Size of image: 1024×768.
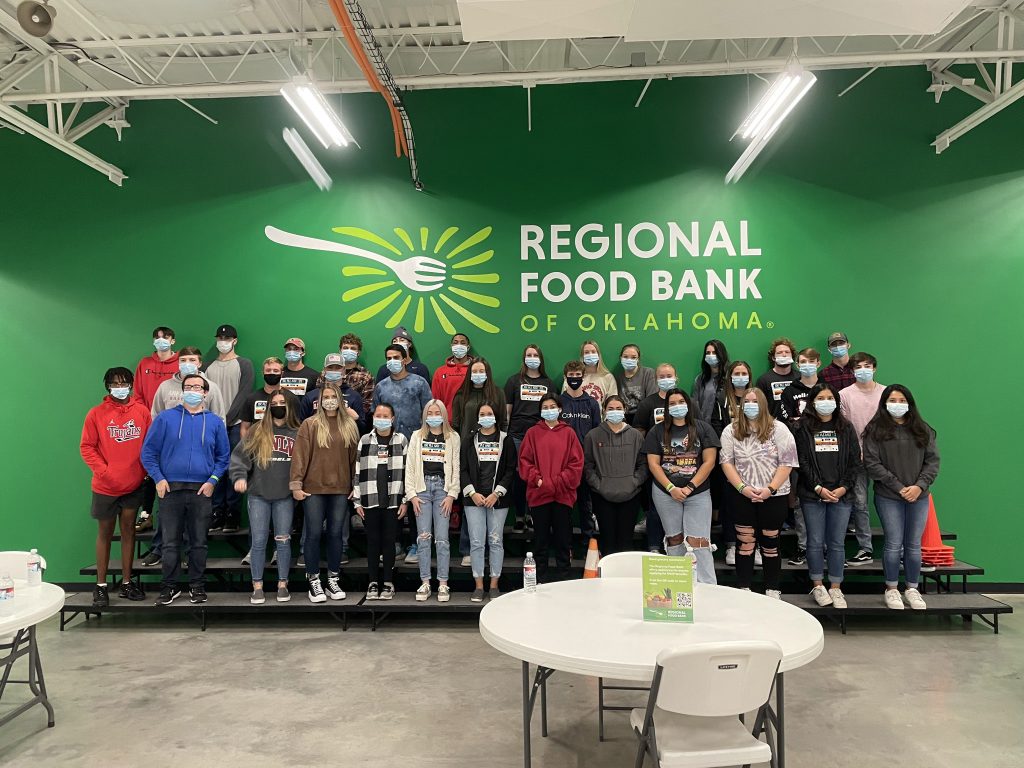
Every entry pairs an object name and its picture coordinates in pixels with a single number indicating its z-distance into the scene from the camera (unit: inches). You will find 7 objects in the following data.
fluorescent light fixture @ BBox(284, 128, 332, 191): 237.7
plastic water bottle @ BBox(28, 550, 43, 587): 141.4
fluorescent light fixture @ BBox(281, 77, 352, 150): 187.0
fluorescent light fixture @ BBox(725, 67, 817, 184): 184.1
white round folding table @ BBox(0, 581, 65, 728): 120.5
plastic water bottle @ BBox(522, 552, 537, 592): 130.5
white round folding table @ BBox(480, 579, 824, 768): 92.3
